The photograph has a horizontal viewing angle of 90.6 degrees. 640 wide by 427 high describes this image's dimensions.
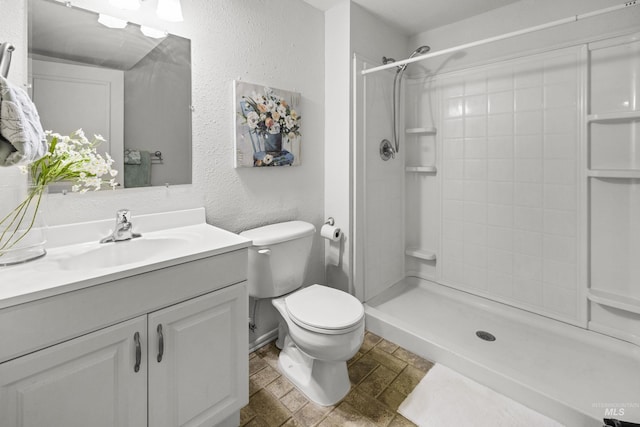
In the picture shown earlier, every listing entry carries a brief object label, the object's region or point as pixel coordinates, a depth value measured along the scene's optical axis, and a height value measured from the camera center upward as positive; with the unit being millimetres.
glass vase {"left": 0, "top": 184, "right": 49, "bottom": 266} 1077 -35
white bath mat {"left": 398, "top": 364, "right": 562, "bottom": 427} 1438 -949
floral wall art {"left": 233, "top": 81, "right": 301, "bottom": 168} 1772 +510
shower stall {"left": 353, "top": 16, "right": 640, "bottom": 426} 1771 -80
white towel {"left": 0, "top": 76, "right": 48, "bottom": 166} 861 +234
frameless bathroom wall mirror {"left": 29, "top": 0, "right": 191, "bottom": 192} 1218 +534
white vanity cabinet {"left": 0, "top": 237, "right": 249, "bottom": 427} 864 -453
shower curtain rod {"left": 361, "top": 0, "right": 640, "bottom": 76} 1237 +826
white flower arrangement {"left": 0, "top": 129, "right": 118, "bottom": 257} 1127 +149
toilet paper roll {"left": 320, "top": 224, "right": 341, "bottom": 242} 2143 -152
